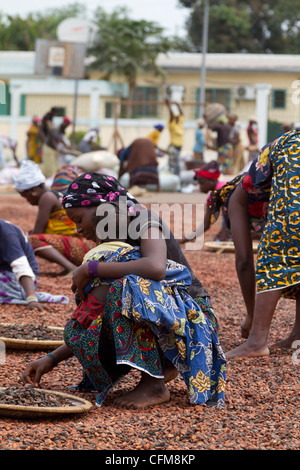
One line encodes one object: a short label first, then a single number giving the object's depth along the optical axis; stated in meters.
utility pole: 28.14
